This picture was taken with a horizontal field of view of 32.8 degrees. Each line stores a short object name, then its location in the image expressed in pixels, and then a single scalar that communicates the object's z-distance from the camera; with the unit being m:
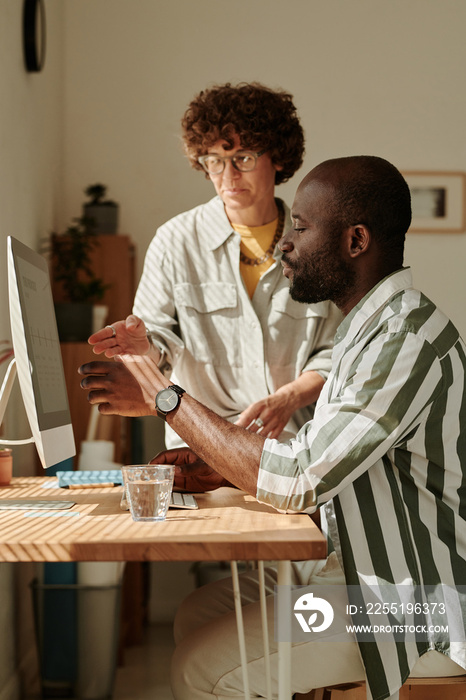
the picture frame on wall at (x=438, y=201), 3.82
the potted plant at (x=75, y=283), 3.09
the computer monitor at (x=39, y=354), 1.34
